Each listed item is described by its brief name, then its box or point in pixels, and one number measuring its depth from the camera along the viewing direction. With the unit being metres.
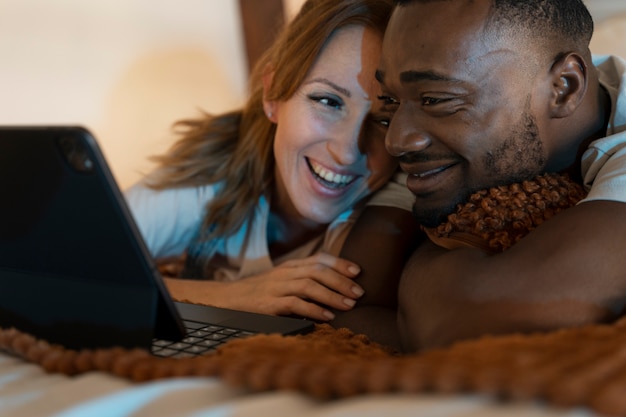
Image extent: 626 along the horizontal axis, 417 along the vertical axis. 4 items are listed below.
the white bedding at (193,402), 0.54
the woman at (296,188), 1.20
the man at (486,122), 0.84
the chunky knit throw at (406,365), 0.54
